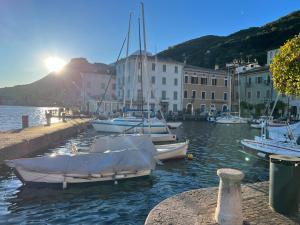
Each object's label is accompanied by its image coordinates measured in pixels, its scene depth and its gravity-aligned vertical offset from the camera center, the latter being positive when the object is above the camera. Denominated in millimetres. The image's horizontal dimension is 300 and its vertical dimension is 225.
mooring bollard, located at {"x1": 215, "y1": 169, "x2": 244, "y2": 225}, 4402 -1759
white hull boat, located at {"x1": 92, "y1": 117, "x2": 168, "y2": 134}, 26572 -1877
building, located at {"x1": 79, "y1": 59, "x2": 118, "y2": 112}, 58524 +6550
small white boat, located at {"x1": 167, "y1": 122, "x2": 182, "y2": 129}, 32971 -2253
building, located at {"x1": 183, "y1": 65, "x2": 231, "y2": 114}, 54677 +4961
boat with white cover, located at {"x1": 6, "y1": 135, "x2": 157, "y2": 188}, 9365 -2464
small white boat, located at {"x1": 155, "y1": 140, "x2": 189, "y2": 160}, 14367 -2679
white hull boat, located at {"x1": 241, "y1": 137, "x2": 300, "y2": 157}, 13766 -2451
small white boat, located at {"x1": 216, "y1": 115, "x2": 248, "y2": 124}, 45038 -2066
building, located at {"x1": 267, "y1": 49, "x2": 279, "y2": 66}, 60402 +15011
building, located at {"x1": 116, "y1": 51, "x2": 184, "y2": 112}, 49045 +6545
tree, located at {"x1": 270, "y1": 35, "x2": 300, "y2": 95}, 5301 +1023
